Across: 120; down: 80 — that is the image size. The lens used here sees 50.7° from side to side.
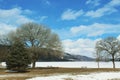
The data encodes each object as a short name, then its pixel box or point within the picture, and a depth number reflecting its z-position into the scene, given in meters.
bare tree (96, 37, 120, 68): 37.98
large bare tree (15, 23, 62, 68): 34.54
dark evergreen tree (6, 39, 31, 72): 26.22
